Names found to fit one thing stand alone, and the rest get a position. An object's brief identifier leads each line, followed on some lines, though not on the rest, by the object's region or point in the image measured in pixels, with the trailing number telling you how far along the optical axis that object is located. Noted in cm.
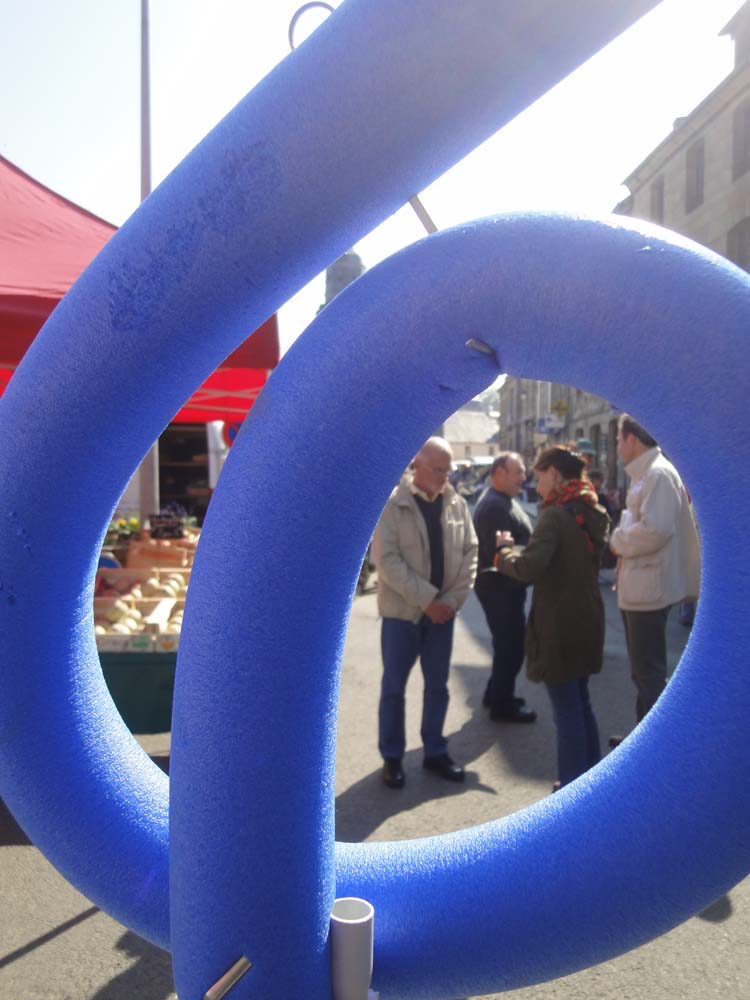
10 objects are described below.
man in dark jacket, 436
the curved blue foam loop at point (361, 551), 116
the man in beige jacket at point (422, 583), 363
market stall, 353
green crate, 372
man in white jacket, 335
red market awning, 347
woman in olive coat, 325
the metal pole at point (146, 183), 930
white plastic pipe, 131
